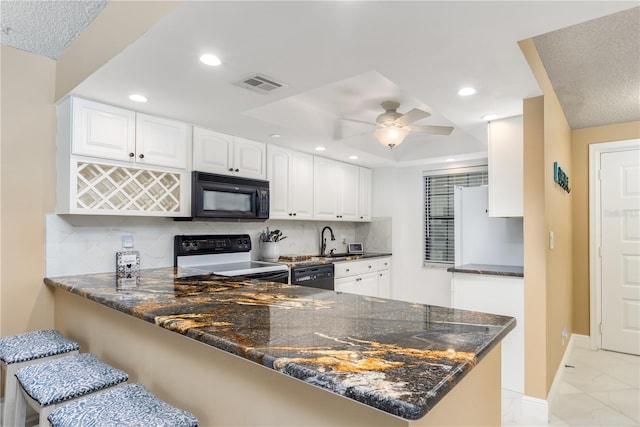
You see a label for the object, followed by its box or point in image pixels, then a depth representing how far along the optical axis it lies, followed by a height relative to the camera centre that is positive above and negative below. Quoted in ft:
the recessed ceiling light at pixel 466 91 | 7.32 +2.70
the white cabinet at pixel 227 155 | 10.16 +2.05
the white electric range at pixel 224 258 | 10.30 -1.10
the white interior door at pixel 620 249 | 12.56 -0.88
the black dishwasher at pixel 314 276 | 11.73 -1.78
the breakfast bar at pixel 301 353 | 2.81 -1.18
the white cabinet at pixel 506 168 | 8.86 +1.39
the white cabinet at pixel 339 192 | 14.37 +1.32
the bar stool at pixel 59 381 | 4.58 -2.14
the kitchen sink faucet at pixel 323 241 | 15.70 -0.79
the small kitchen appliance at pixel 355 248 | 16.28 -1.13
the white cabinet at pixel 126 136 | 7.94 +2.06
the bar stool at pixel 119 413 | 3.83 -2.10
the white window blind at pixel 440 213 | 15.56 +0.45
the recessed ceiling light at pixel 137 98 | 7.83 +2.73
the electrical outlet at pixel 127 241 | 9.38 -0.49
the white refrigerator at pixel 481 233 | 10.74 -0.30
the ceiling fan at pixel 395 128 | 9.26 +2.48
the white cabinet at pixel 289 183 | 12.53 +1.46
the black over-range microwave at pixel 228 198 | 9.91 +0.74
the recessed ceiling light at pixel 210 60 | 6.02 +2.75
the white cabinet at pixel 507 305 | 8.66 -2.04
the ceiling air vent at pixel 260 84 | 6.89 +2.74
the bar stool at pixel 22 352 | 5.89 -2.20
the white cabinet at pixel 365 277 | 13.71 -2.17
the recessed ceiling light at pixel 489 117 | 8.89 +2.65
